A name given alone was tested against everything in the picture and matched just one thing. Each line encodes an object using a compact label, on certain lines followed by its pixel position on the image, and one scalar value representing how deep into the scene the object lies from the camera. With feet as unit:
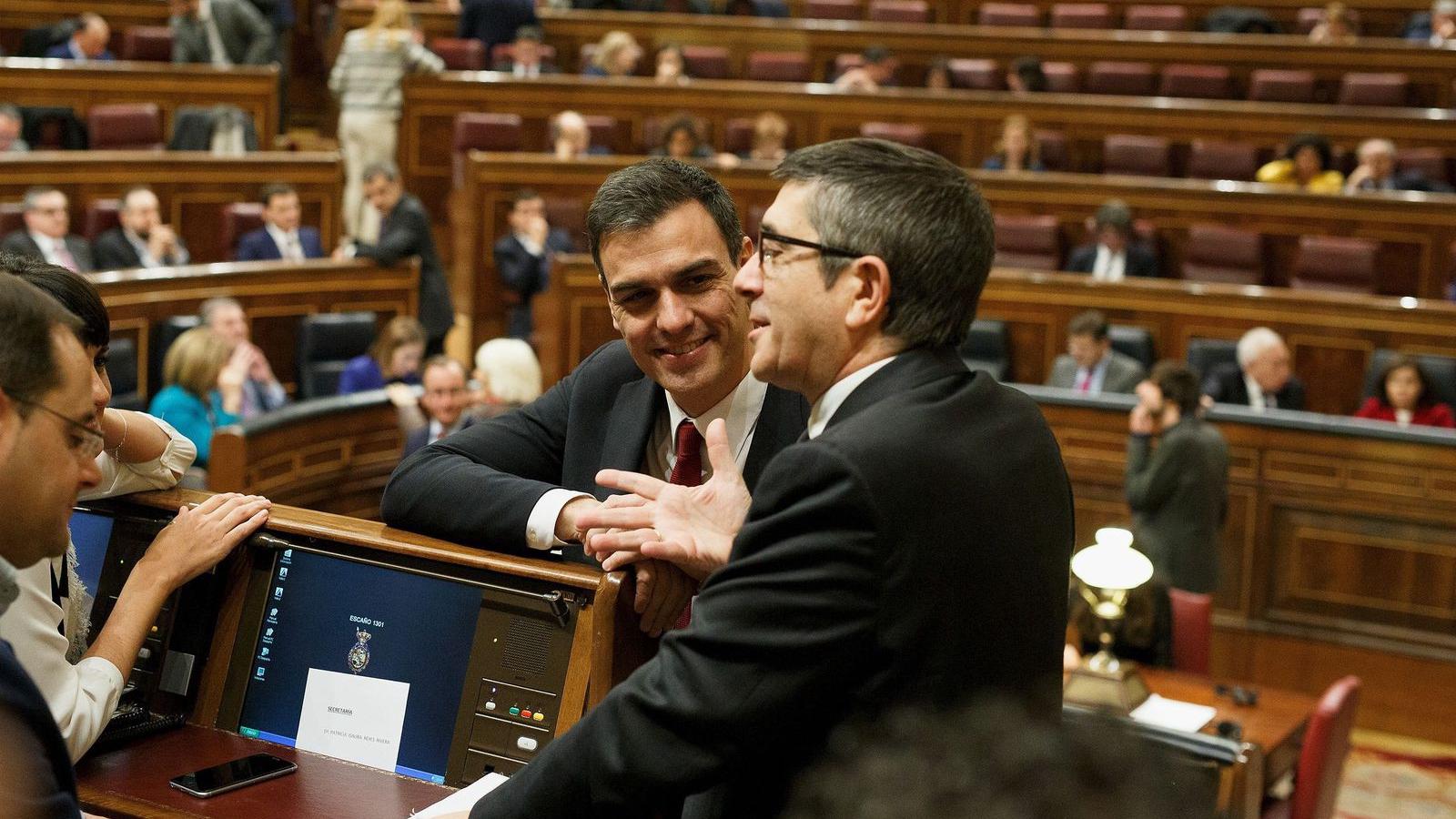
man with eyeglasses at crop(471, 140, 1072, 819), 3.96
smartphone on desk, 5.26
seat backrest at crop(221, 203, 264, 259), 24.62
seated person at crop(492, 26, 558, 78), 29.66
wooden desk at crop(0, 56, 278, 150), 25.73
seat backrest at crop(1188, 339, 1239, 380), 21.53
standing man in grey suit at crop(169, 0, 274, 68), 29.09
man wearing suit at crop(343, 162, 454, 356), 24.12
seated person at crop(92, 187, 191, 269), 21.70
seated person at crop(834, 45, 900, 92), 29.09
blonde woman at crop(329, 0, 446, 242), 28.25
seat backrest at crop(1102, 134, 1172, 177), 27.48
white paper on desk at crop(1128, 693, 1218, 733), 13.47
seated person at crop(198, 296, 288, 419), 18.81
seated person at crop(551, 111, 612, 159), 26.48
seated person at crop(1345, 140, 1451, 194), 25.50
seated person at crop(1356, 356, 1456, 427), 20.11
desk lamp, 13.26
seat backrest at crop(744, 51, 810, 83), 31.24
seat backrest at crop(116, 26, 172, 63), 29.73
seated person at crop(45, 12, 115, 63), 27.81
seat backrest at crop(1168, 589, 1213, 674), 15.85
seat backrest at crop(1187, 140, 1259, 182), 27.20
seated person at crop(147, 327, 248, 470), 17.06
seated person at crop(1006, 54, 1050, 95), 29.37
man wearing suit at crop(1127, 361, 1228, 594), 18.02
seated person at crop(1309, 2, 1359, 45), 30.45
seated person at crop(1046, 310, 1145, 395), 20.72
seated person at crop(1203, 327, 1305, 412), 20.68
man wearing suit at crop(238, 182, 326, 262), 23.65
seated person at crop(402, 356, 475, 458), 17.98
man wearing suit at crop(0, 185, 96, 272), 20.38
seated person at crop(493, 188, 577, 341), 24.98
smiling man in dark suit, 5.81
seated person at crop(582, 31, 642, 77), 29.86
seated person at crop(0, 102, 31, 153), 22.58
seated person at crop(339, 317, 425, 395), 20.54
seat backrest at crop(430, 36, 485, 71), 30.76
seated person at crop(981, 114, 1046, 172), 26.73
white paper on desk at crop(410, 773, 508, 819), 4.98
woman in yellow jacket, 25.75
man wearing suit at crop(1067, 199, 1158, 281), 23.63
